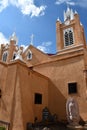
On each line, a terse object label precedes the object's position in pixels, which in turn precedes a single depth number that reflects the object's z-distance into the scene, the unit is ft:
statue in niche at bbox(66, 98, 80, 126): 23.35
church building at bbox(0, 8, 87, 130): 24.51
